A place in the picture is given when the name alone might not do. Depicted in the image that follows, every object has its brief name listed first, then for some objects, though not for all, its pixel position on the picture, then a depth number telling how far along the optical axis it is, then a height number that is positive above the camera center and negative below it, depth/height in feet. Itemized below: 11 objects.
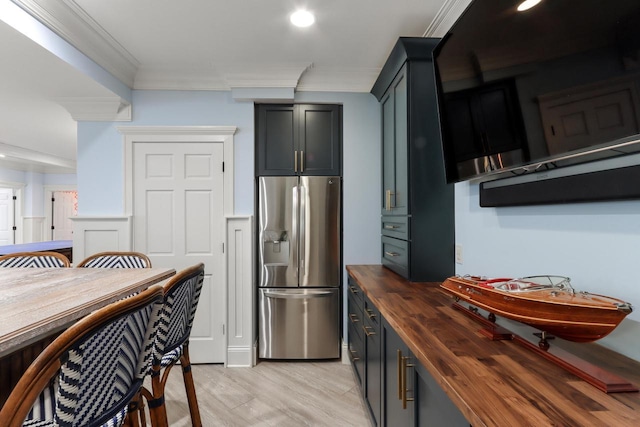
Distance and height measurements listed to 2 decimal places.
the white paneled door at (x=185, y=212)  9.49 +0.24
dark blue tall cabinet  6.70 +0.82
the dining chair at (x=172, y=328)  4.24 -1.53
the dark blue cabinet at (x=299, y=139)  9.61 +2.31
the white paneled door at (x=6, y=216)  24.91 +0.45
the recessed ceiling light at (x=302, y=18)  6.71 +4.10
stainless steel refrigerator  9.43 -1.35
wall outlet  6.56 -0.72
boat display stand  2.42 -1.22
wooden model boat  2.63 -0.78
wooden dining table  3.02 -0.91
